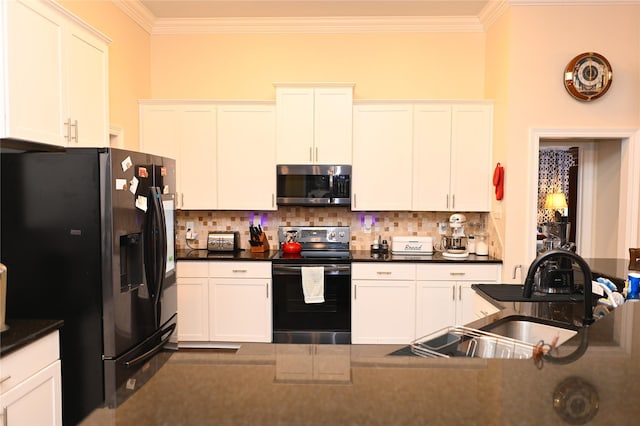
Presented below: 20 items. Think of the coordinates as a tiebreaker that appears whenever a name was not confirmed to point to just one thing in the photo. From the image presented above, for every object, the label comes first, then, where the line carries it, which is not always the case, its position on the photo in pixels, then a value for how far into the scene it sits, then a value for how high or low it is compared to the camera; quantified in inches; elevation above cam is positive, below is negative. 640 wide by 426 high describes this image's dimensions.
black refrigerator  85.4 -11.8
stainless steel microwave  159.3 +5.4
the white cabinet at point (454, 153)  159.3 +18.1
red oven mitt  149.8 +7.4
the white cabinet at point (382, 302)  151.6 -36.9
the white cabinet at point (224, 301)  152.4 -37.6
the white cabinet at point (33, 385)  65.7 -31.7
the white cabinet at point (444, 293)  150.9 -33.4
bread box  164.2 -17.8
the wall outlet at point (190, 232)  174.9 -14.2
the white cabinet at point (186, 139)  162.7 +22.8
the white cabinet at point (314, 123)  157.5 +28.7
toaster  166.4 -17.0
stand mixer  160.1 -15.1
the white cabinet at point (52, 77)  79.0 +26.1
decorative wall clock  141.0 +43.0
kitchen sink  69.8 -21.9
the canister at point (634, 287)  79.5 -16.1
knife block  166.9 -19.2
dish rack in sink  60.4 -21.5
